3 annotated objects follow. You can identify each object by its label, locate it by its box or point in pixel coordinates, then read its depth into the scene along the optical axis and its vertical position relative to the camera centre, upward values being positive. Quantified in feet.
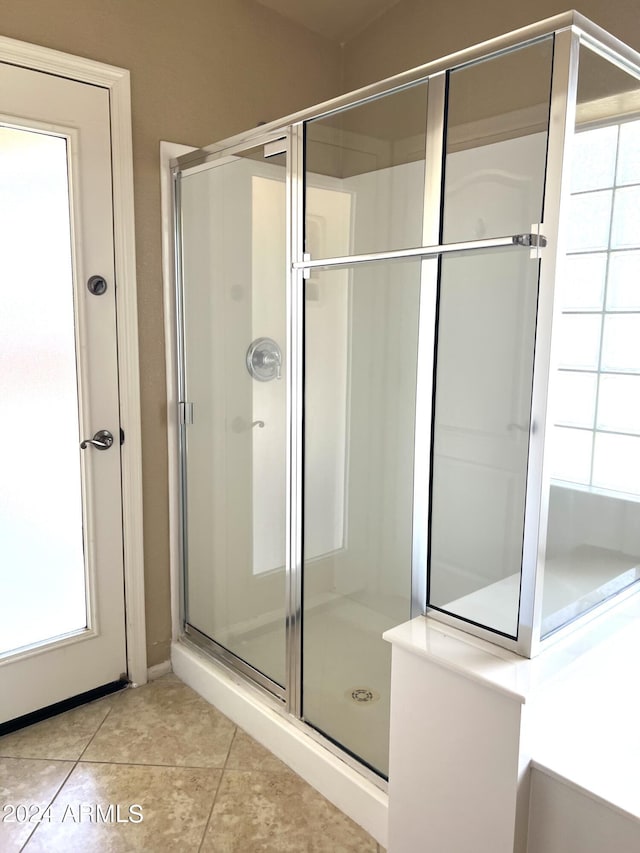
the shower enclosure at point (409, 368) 4.56 -0.35
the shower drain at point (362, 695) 6.43 -3.61
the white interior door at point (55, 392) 6.73 -0.76
